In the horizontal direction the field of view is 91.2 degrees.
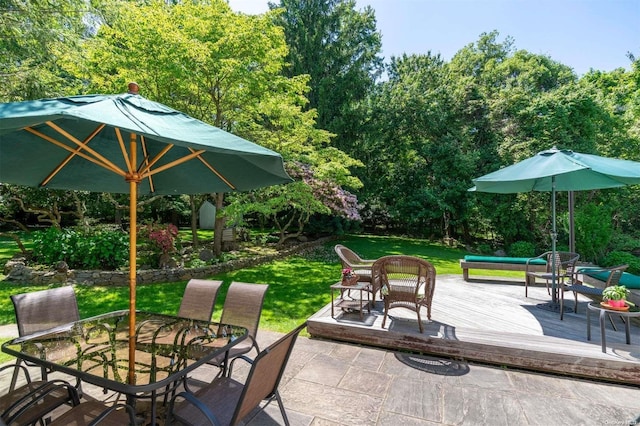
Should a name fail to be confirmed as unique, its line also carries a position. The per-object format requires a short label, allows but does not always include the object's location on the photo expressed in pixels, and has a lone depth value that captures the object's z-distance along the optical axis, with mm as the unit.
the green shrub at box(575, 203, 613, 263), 10070
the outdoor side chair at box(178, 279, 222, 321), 3373
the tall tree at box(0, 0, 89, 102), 6371
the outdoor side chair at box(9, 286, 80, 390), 2749
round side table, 3239
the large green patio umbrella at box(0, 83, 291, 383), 1714
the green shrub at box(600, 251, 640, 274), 8703
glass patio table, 2057
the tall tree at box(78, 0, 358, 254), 6848
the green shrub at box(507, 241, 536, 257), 12156
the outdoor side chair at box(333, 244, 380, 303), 4936
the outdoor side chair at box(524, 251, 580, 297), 5023
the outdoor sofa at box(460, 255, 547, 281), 6730
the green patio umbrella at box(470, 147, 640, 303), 4039
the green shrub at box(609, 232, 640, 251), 10812
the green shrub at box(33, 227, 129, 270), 7598
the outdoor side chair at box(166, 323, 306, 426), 1763
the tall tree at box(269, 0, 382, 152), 16812
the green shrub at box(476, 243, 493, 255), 13609
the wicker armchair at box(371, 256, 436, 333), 3818
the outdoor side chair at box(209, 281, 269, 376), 3150
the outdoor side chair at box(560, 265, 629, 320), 4114
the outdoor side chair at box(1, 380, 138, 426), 1823
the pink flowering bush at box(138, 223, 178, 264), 7719
